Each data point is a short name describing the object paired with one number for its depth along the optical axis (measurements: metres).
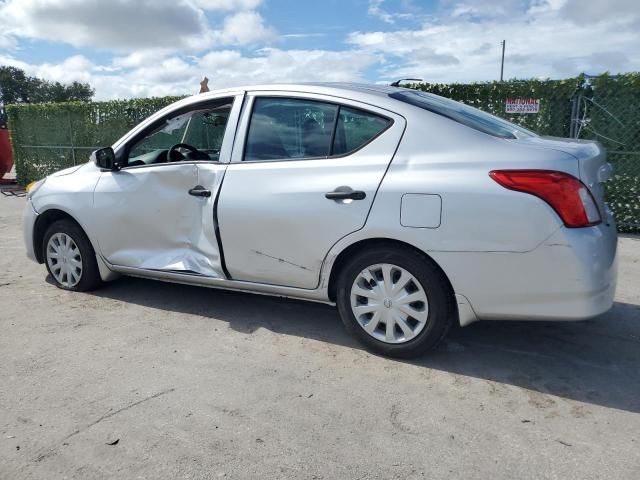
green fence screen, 7.11
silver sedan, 2.87
